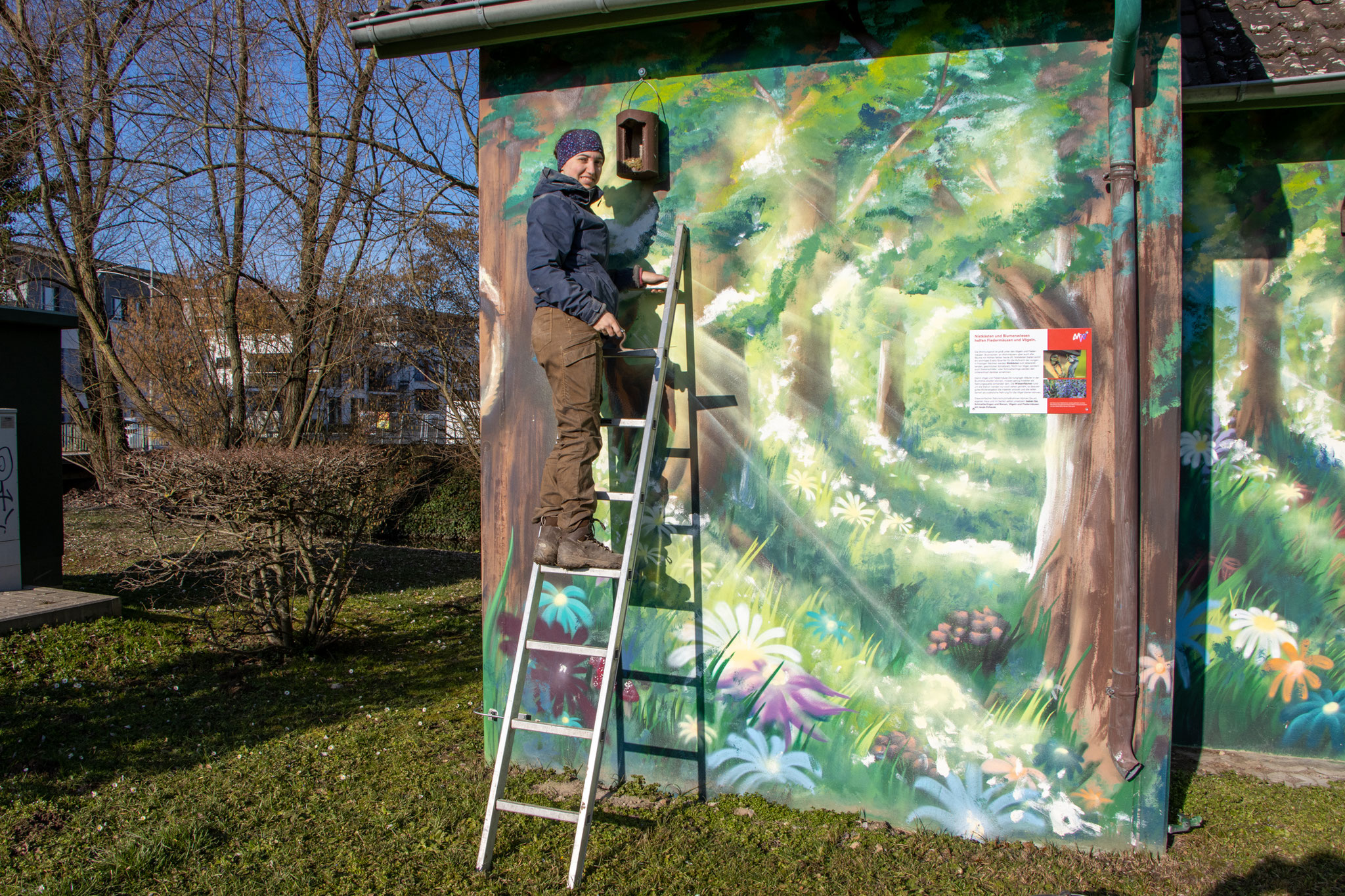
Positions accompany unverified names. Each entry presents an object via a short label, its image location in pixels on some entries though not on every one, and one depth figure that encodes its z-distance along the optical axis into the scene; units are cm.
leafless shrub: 580
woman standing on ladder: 376
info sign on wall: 369
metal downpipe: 355
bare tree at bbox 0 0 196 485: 930
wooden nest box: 403
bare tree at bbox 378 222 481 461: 1057
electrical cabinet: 695
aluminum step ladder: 337
